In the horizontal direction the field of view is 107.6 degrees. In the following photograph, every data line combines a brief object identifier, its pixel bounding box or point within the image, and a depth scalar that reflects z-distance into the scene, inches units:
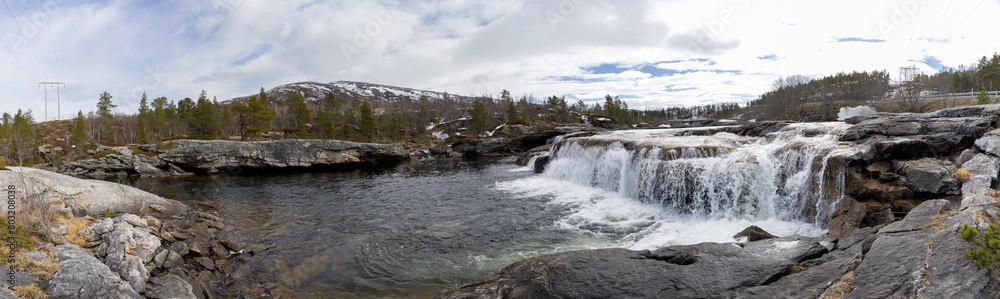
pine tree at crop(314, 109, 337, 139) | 2378.0
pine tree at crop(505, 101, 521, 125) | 3431.1
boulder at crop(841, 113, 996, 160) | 436.8
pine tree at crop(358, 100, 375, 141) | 2568.9
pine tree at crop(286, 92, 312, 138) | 2217.3
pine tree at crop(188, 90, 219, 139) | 2245.3
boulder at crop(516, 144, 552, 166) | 1438.1
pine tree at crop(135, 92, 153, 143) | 2285.6
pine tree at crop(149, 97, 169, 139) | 2413.9
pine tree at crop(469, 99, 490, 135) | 3125.0
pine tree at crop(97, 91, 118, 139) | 2630.4
